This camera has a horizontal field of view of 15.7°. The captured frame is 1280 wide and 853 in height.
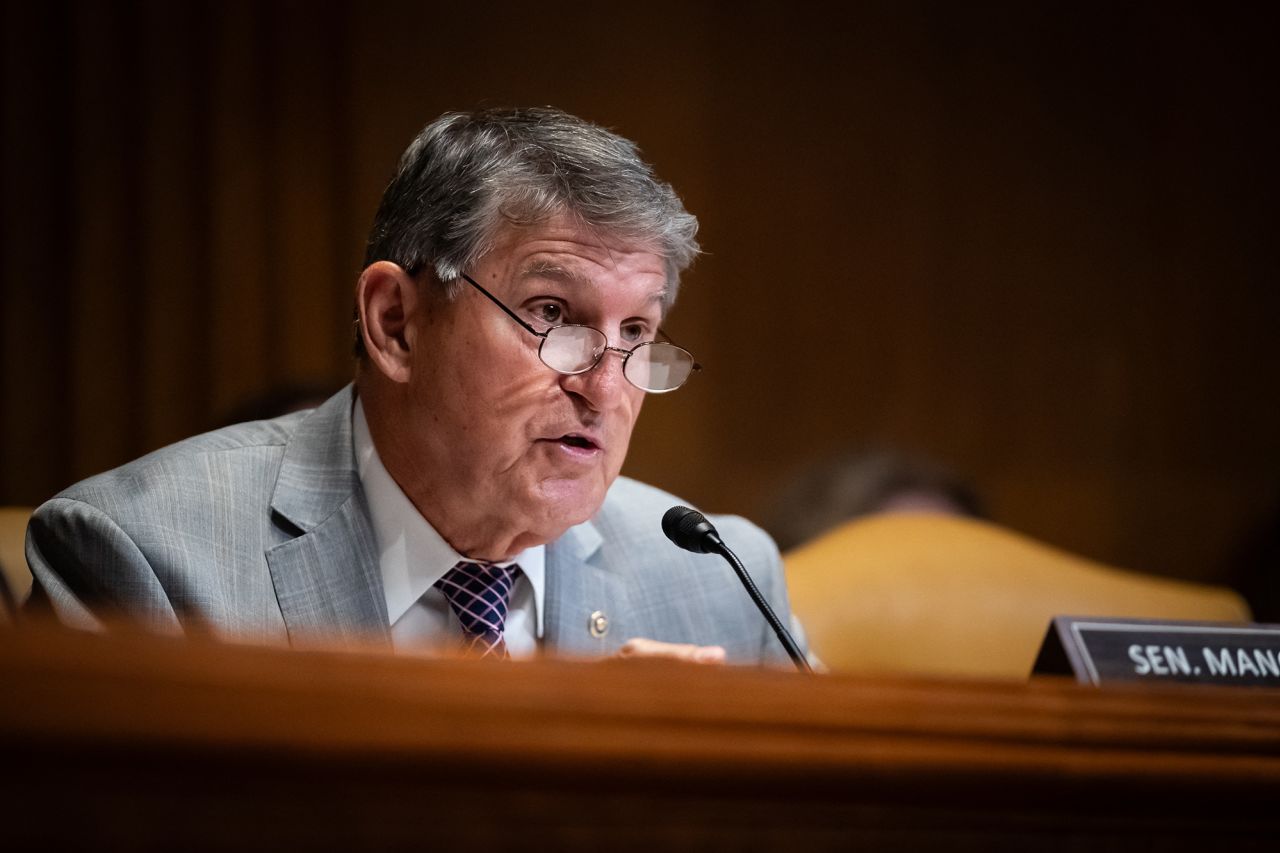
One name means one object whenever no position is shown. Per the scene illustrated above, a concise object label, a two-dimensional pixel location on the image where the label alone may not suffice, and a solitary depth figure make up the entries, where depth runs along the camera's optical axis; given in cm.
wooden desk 137
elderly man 267
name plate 258
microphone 265
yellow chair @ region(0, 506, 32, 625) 274
